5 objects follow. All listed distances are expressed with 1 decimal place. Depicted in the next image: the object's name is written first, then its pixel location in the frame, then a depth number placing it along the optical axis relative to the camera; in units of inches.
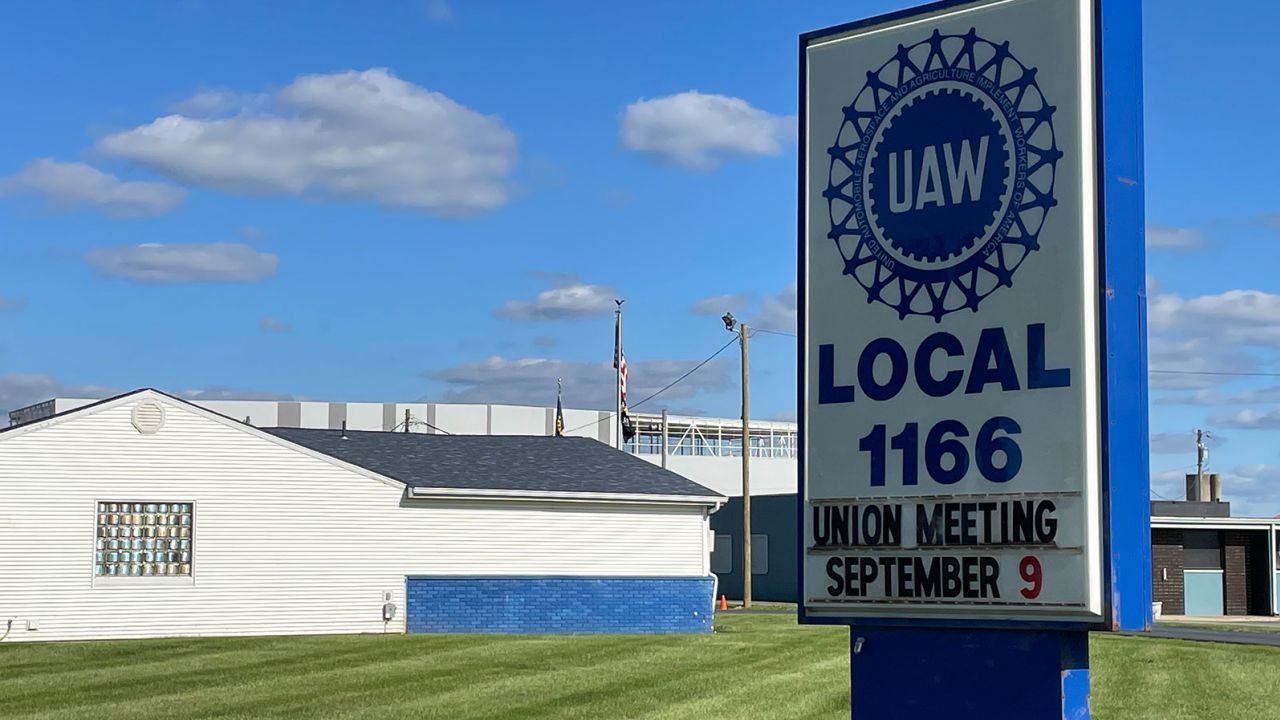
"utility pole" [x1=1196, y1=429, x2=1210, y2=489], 2844.0
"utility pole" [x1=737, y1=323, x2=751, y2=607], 1897.6
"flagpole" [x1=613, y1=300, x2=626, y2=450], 1937.6
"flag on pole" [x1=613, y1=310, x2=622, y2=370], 2022.6
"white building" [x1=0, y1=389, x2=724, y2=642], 1191.6
